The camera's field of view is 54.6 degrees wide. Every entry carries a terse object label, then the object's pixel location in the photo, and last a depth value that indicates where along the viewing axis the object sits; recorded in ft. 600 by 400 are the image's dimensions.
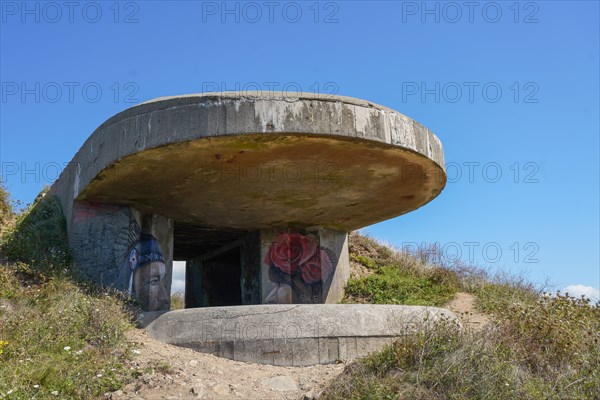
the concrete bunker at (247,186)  20.97
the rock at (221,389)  18.44
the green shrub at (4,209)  30.99
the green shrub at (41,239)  26.66
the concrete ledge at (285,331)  21.53
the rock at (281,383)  19.24
